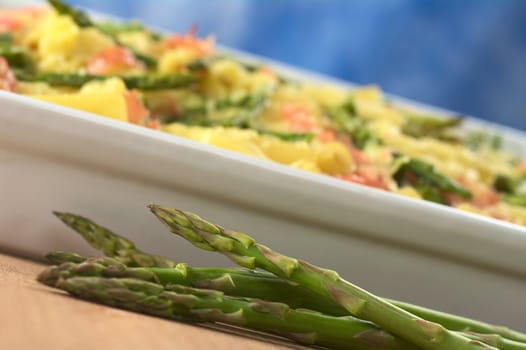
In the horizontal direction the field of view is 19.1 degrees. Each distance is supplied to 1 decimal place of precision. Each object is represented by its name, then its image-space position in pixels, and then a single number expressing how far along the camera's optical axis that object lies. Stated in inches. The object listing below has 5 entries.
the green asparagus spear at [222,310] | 23.1
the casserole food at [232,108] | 30.8
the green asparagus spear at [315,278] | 23.0
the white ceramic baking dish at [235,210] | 26.3
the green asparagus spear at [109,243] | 25.2
